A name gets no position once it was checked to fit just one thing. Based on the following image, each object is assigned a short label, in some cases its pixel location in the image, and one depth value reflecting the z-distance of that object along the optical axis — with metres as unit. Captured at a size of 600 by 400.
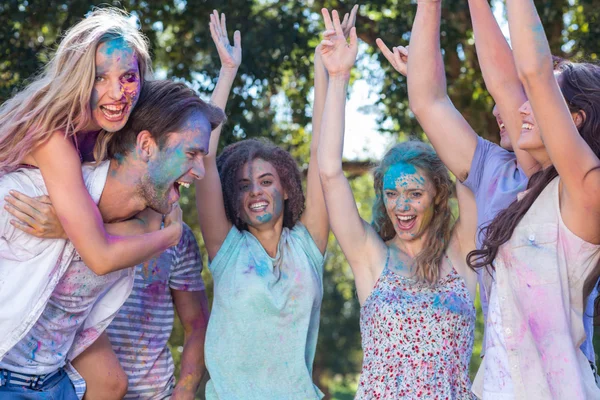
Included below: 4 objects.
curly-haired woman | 3.85
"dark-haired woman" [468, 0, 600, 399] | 2.73
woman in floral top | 3.60
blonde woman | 3.21
